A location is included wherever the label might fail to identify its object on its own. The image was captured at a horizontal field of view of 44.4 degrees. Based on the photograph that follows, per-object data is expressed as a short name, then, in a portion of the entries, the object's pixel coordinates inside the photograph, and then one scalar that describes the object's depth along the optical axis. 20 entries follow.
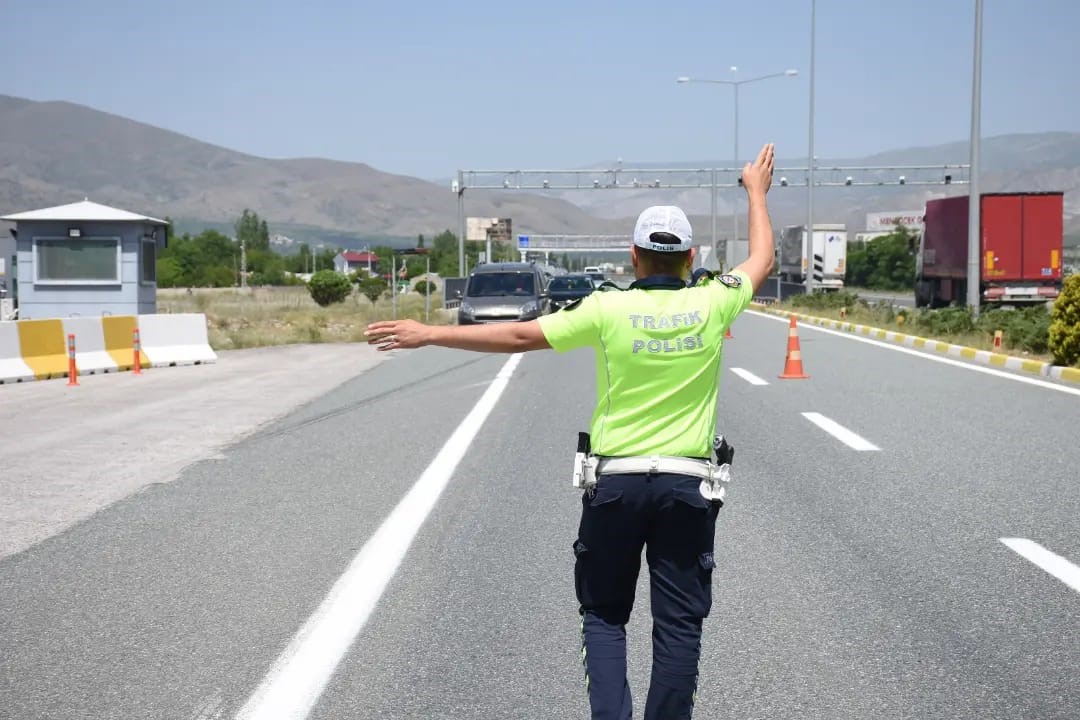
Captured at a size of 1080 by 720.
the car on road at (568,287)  40.93
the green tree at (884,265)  89.19
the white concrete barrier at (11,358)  19.30
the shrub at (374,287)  71.33
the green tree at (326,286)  64.50
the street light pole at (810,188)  42.41
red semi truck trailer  35.75
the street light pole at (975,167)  25.72
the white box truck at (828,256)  61.72
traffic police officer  3.86
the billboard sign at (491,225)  191.01
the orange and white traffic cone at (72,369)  19.11
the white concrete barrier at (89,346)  20.42
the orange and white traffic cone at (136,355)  21.18
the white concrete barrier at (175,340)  22.22
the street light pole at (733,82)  58.00
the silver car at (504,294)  30.62
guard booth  25.64
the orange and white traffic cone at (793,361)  18.20
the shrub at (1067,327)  18.45
